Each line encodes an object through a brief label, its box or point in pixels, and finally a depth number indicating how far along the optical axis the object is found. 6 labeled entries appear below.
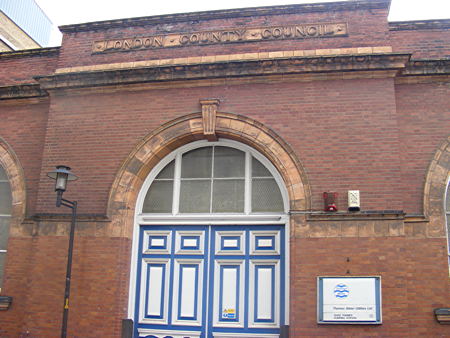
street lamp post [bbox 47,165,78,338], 7.01
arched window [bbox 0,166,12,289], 8.82
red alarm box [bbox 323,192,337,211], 7.09
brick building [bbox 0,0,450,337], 7.07
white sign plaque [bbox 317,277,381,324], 6.66
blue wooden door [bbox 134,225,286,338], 7.43
